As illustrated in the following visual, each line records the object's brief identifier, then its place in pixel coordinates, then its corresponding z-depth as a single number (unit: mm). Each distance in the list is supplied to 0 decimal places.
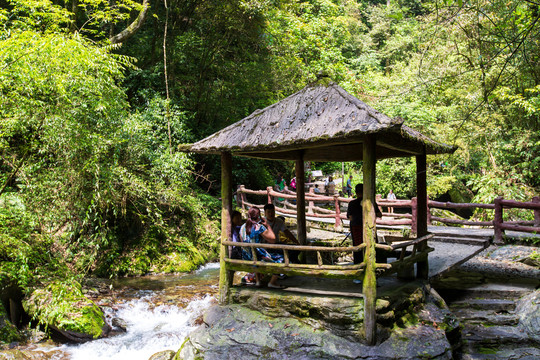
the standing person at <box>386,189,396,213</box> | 18297
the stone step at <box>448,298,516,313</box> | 7402
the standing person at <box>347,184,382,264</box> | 6461
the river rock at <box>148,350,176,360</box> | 6457
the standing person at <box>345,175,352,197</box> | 20531
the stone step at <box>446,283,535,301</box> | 7727
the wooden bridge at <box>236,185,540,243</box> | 10133
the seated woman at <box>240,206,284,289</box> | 6527
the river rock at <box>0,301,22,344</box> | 6633
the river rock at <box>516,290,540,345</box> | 6457
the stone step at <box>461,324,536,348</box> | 6285
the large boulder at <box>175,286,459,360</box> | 5215
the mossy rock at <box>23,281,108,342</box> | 6965
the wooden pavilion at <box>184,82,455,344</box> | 5434
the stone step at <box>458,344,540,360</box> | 5879
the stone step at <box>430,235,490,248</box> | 10255
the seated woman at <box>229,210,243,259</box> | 6867
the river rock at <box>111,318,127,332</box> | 7656
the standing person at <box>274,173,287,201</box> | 18719
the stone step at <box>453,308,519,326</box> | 6926
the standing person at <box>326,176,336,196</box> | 20656
